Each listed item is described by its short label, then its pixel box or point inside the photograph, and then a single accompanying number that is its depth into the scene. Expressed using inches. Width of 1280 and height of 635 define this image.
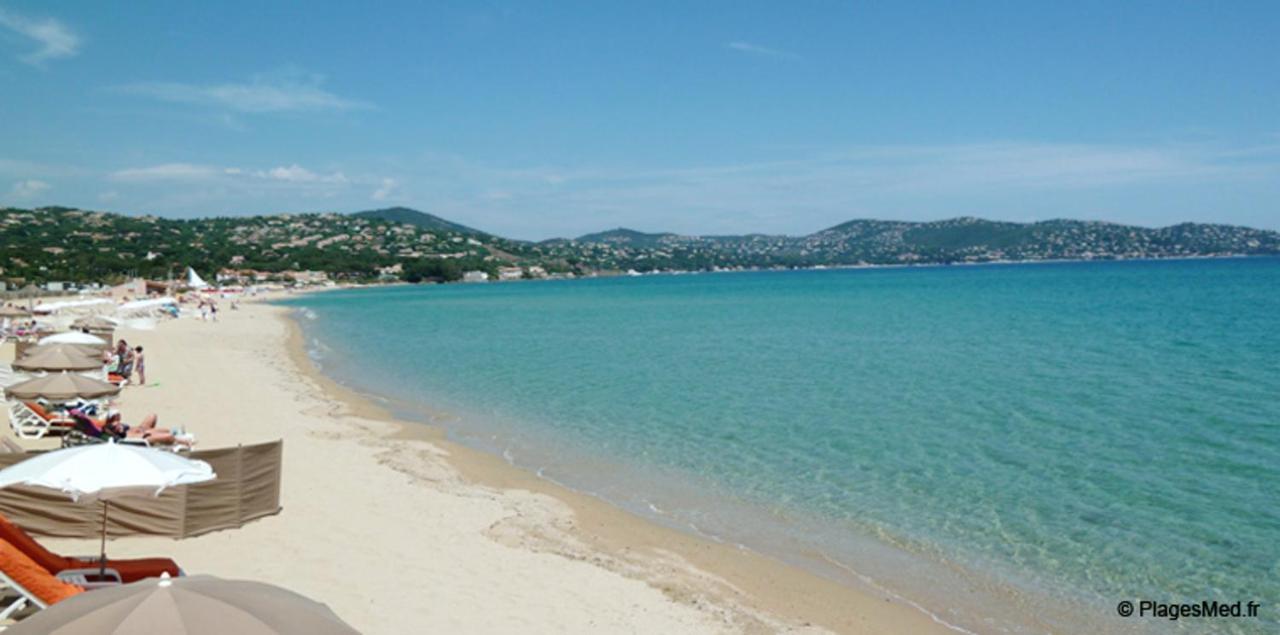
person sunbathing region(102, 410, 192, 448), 523.5
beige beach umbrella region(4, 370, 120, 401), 633.0
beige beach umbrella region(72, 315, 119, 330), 1262.3
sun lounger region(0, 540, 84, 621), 271.4
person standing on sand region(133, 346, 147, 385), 936.9
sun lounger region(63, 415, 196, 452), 530.3
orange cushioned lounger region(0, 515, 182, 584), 283.7
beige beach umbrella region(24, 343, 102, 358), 823.7
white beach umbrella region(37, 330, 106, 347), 877.2
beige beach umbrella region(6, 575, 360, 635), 150.9
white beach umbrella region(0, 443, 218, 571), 297.6
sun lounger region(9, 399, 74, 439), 618.8
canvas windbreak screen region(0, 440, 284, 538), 381.7
